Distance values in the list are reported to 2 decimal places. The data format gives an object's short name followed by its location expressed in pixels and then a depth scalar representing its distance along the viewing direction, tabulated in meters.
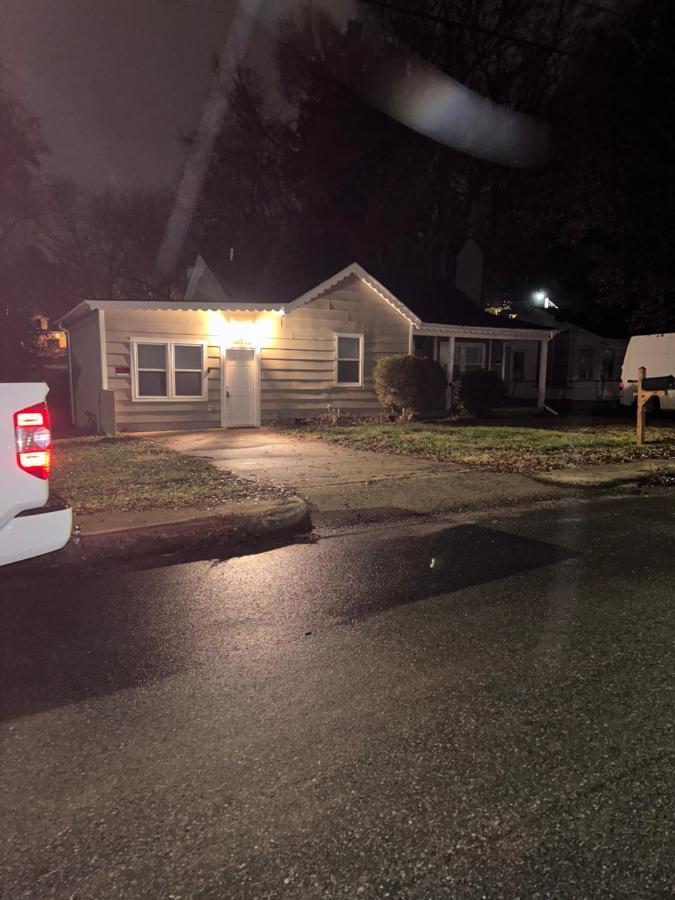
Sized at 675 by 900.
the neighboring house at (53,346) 56.09
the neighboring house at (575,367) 28.34
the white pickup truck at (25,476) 3.53
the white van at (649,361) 19.52
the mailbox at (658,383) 11.95
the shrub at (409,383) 16.22
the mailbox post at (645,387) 11.99
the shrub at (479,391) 17.81
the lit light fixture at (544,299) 36.08
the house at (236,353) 14.69
